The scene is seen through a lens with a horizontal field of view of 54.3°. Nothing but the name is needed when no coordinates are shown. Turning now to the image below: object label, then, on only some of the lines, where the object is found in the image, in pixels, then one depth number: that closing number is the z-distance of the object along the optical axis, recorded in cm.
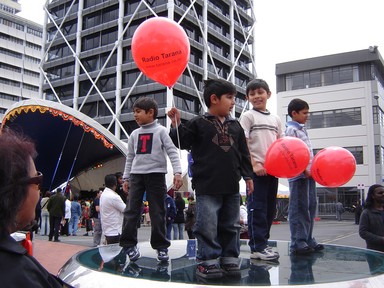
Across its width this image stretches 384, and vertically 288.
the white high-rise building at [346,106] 3831
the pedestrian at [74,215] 1585
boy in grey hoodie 382
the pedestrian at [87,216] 1569
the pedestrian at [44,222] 1540
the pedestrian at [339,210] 3341
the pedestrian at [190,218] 1050
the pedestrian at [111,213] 639
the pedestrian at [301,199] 432
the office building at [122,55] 4462
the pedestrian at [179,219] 1175
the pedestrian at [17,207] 120
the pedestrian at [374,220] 443
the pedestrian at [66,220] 1538
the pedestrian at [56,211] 1240
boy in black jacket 312
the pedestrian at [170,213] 1010
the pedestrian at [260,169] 390
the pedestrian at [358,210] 2206
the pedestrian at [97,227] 943
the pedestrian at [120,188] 777
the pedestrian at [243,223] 760
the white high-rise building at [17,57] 7594
